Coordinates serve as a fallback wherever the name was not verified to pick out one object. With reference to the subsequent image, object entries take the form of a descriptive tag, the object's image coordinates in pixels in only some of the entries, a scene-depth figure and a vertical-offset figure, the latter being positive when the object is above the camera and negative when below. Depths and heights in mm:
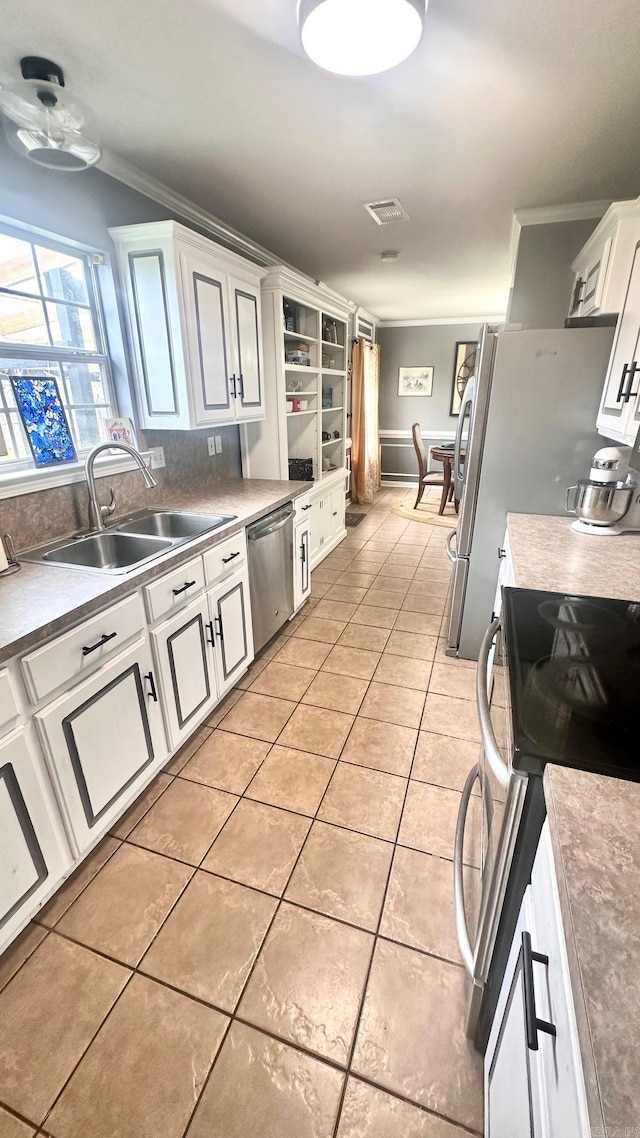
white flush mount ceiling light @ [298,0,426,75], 1173 +874
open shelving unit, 3137 +39
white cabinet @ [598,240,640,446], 1593 +22
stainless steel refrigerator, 2072 -198
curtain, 5547 -415
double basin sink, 1784 -608
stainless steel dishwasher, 2439 -977
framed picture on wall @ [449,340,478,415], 6289 +242
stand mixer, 1879 -437
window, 1759 +200
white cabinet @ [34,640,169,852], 1326 -1047
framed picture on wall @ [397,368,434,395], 6617 +58
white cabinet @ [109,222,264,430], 2078 +296
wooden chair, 5156 -1023
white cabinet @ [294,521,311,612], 2972 -1095
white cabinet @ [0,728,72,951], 1174 -1121
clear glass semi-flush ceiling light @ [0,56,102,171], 1348 +732
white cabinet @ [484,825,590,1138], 454 -718
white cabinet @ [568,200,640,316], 1683 +458
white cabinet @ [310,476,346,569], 3975 -1148
